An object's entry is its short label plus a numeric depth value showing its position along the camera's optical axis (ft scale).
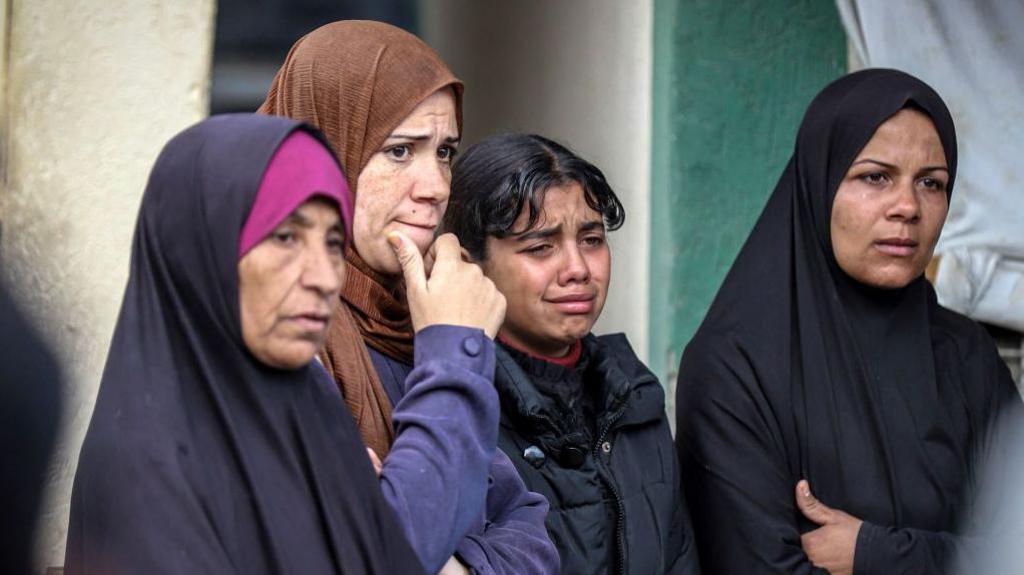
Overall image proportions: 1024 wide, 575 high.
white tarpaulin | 15.26
